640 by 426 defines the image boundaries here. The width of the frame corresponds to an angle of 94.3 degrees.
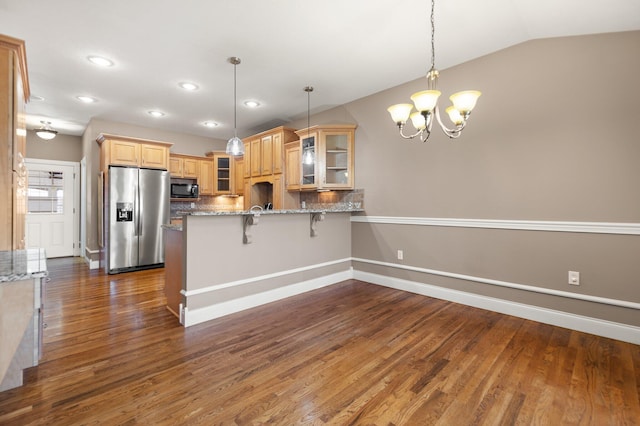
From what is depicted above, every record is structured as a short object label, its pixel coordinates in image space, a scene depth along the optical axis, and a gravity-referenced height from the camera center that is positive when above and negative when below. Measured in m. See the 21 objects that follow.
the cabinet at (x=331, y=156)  4.59 +0.93
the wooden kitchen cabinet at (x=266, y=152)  5.39 +1.22
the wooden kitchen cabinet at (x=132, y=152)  5.14 +1.17
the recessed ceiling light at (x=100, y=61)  3.28 +1.76
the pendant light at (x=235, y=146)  3.79 +0.89
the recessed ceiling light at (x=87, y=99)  4.43 +1.80
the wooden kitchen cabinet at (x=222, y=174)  6.74 +0.96
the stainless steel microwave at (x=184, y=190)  6.10 +0.55
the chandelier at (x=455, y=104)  2.08 +0.79
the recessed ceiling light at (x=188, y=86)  3.99 +1.79
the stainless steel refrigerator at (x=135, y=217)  4.99 +0.00
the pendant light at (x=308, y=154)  4.73 +1.00
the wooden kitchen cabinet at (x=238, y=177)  6.60 +0.89
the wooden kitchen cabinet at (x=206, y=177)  6.62 +0.87
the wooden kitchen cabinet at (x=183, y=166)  6.26 +1.08
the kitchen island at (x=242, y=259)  2.89 -0.49
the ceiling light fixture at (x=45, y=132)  5.33 +1.54
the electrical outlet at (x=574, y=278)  2.75 -0.61
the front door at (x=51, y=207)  6.19 +0.23
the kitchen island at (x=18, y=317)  1.79 -0.62
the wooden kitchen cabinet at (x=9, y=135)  2.17 +0.63
